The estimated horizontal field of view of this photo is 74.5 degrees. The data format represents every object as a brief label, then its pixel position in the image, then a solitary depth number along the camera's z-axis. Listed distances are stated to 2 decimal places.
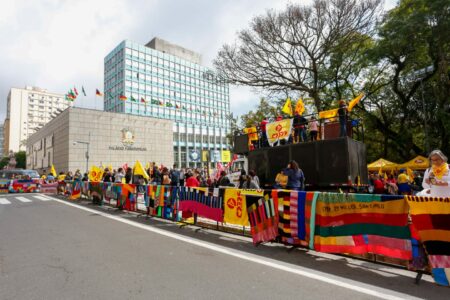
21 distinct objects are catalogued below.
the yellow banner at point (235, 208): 6.99
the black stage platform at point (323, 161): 8.81
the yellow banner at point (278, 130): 10.85
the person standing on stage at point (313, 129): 10.23
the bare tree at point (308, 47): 17.98
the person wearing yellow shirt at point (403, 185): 11.89
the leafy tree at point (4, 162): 112.56
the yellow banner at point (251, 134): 12.76
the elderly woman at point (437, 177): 4.78
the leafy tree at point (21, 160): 104.81
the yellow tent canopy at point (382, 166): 20.33
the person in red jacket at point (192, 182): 11.16
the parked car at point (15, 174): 24.78
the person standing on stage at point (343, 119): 9.30
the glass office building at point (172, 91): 73.50
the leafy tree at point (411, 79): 18.81
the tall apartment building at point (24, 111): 128.88
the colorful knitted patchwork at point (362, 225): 4.56
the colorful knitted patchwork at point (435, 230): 4.04
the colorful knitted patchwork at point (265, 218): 6.26
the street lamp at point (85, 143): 49.45
